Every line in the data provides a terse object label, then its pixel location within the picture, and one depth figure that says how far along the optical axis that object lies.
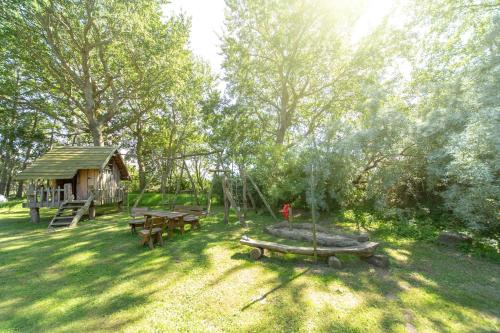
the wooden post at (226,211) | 11.30
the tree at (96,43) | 14.93
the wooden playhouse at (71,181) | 12.28
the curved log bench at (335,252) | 6.25
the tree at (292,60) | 15.01
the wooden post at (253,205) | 15.41
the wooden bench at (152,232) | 7.60
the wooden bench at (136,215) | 9.36
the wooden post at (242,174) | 12.02
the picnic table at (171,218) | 8.95
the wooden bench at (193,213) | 10.32
